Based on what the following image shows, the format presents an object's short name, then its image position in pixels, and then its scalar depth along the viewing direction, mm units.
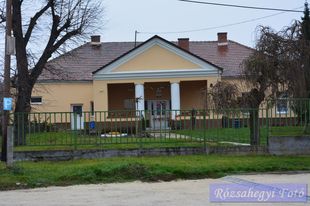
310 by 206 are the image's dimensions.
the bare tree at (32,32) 23688
